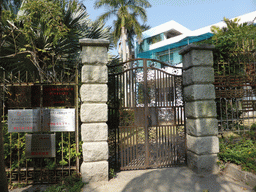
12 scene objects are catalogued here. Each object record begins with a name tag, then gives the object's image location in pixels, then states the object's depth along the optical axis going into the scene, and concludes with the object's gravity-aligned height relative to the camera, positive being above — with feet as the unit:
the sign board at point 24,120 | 12.48 -1.12
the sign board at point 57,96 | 12.80 +0.55
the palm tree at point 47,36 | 15.47 +6.61
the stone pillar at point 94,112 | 12.22 -0.65
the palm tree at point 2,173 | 9.44 -3.65
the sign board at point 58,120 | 12.57 -1.17
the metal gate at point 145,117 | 14.24 -1.25
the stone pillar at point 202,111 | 13.52 -0.78
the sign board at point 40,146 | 12.53 -2.94
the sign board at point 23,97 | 12.79 +0.52
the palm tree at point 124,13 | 54.19 +27.78
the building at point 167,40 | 62.37 +23.92
